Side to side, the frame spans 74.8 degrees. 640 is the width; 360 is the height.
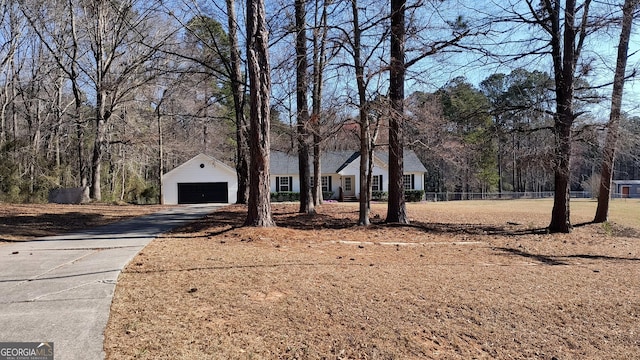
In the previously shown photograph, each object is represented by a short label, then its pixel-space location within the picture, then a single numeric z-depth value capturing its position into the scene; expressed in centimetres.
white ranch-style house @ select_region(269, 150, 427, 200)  3741
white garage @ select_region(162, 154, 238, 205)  3309
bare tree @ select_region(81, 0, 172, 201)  2281
